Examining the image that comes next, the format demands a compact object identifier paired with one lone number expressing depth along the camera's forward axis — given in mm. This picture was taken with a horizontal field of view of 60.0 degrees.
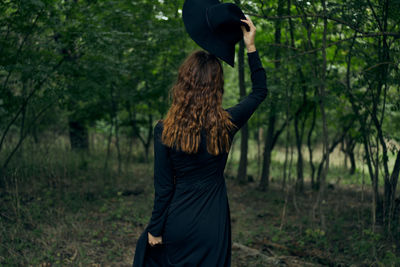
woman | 2211
